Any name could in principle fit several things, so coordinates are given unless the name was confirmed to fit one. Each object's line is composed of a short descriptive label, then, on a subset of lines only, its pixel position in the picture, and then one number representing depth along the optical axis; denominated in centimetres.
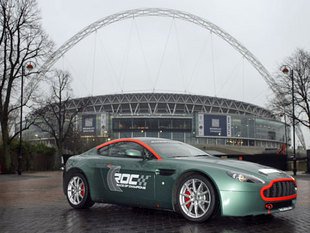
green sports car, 553
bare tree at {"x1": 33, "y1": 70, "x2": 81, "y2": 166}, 4429
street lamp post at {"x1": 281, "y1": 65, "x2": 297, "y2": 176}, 3054
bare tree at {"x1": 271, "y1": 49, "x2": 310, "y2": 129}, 3338
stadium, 10519
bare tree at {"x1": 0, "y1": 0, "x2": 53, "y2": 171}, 2827
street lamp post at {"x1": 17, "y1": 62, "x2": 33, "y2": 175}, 2808
